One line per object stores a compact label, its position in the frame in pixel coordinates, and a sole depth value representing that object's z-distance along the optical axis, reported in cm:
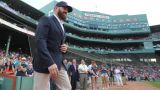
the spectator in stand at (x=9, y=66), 591
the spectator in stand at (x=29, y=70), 523
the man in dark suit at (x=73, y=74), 514
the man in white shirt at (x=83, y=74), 549
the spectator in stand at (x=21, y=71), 464
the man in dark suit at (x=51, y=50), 136
